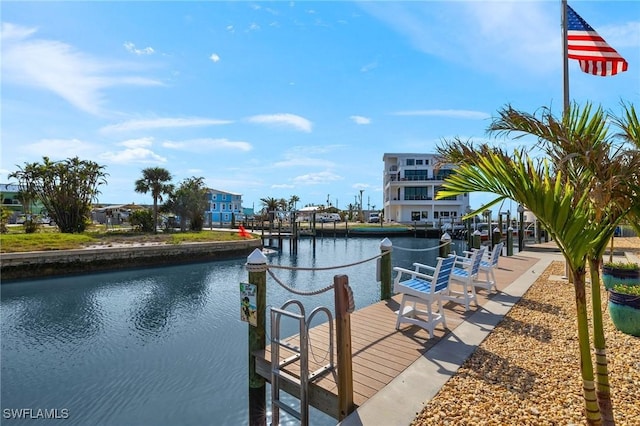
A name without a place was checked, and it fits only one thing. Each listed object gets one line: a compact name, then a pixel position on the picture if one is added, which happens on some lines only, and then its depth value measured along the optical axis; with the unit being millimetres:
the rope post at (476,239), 12533
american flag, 7031
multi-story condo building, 47875
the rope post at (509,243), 14328
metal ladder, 3473
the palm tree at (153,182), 31641
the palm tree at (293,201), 69250
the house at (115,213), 43844
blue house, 62266
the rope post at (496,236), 13125
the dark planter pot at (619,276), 6266
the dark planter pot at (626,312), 4582
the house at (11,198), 52875
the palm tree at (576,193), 2199
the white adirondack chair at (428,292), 4656
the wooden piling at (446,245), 8547
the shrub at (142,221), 29609
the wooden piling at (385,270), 6723
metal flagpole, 7627
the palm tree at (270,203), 57562
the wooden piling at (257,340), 4191
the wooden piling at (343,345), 3129
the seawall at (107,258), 14336
